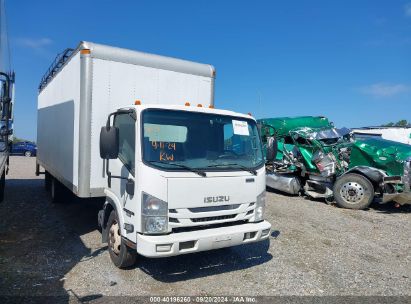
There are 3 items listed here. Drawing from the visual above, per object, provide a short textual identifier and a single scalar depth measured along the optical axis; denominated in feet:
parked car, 102.87
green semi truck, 29.25
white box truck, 13.26
